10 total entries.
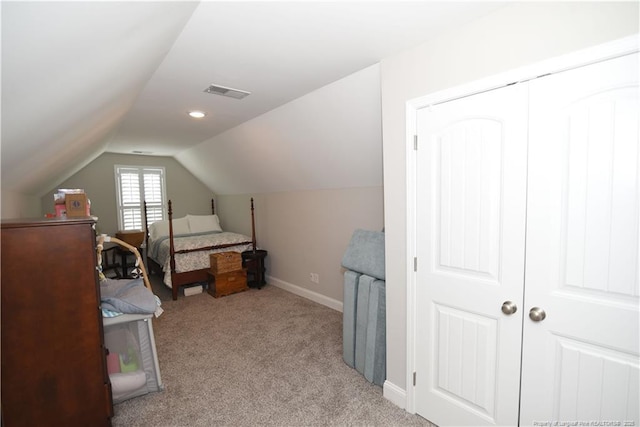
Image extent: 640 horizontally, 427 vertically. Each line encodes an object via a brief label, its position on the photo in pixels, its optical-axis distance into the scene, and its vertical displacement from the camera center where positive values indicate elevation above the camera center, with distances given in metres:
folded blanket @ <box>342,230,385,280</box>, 2.35 -0.49
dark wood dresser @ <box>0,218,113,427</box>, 1.48 -0.66
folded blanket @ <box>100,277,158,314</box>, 2.00 -0.69
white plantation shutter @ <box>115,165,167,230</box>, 5.79 +0.06
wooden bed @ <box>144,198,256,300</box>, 4.34 -0.86
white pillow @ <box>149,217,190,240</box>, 5.36 -0.58
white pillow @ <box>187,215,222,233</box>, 5.89 -0.55
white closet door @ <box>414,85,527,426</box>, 1.54 -0.36
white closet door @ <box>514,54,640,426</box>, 1.24 -0.26
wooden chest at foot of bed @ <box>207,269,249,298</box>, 4.36 -1.28
